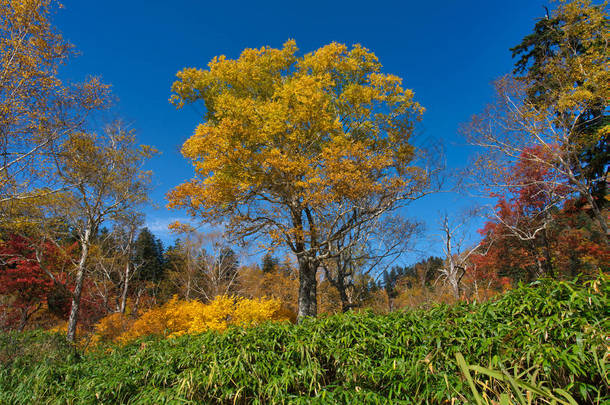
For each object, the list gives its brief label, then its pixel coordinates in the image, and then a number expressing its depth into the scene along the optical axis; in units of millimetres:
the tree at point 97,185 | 9375
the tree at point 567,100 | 8844
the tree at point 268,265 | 30138
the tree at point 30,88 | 6094
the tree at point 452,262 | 9828
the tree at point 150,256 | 27577
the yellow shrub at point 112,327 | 11992
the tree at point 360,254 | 11695
